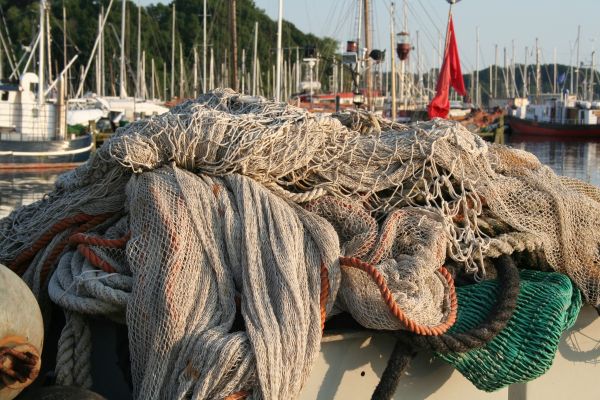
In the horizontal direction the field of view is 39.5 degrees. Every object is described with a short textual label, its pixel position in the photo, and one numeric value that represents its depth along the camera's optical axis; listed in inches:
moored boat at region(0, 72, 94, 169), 1135.6
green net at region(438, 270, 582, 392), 130.5
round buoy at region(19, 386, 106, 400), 107.8
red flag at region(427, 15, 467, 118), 618.8
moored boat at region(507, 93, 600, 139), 2156.7
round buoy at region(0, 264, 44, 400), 100.3
